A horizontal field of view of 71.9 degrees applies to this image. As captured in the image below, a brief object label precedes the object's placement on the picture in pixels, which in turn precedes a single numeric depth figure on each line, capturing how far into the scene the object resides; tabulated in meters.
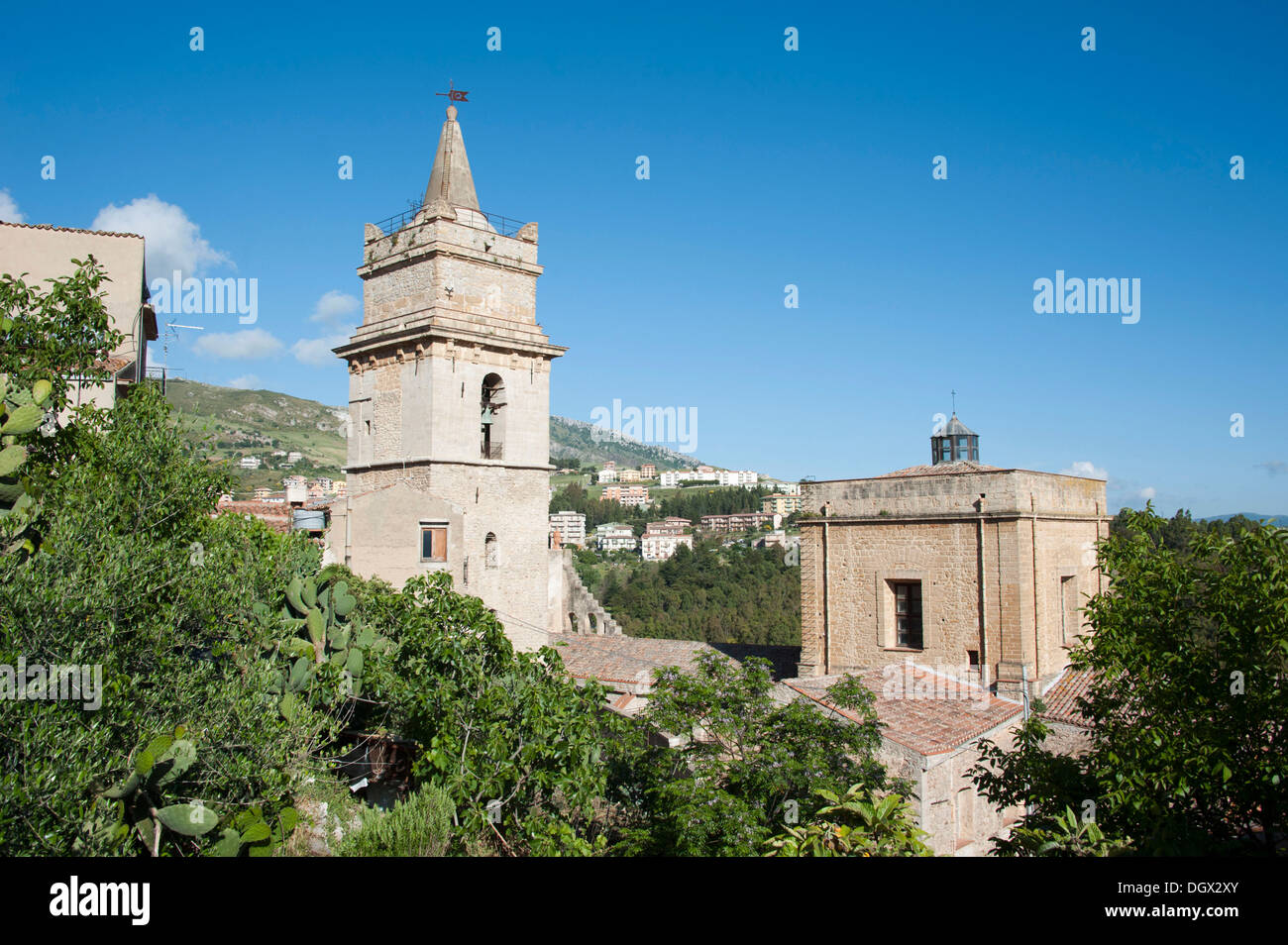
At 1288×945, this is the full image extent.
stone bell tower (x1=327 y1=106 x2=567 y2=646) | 22.12
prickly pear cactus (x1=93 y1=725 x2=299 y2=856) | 6.65
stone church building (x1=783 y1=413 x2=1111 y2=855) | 18.72
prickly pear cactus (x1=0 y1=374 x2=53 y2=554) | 7.62
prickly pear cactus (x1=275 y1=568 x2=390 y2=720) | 11.01
